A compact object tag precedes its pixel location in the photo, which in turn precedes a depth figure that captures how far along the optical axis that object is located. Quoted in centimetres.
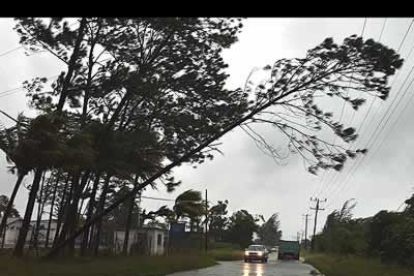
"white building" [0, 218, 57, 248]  6309
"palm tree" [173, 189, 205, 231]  4216
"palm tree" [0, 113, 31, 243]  2320
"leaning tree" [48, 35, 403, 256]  2058
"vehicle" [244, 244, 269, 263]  4984
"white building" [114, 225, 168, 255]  4172
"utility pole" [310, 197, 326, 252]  9440
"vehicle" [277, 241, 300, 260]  6244
